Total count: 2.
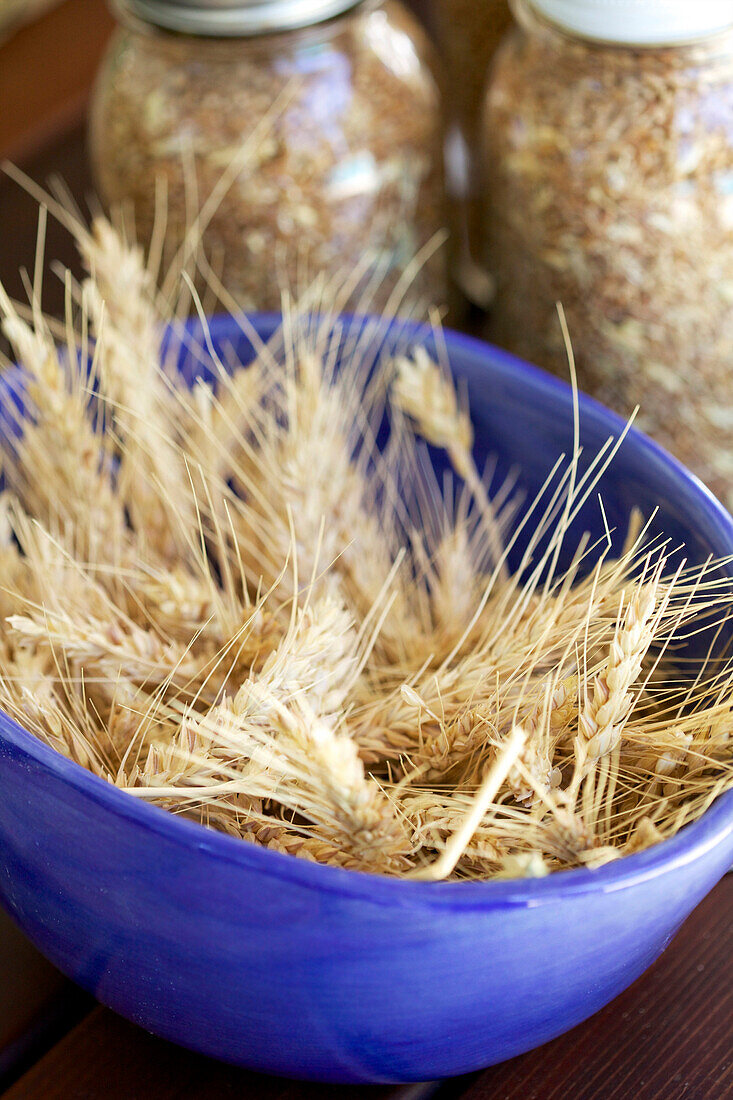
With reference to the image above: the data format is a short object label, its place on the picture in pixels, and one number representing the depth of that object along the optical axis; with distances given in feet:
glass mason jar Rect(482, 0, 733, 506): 1.36
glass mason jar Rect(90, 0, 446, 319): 1.58
